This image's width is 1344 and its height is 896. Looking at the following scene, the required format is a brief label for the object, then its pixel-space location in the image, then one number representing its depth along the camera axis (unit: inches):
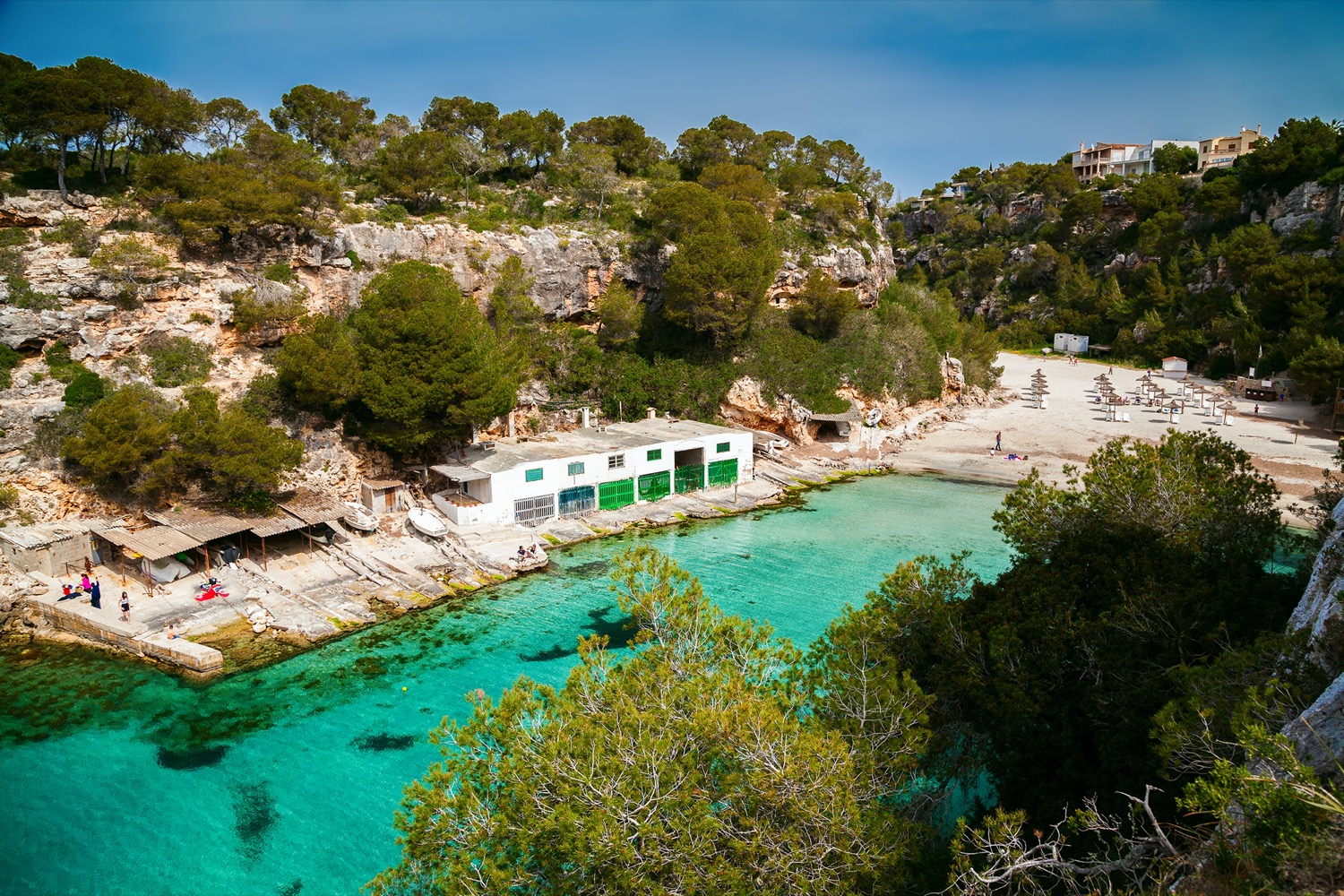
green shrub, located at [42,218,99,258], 1250.0
